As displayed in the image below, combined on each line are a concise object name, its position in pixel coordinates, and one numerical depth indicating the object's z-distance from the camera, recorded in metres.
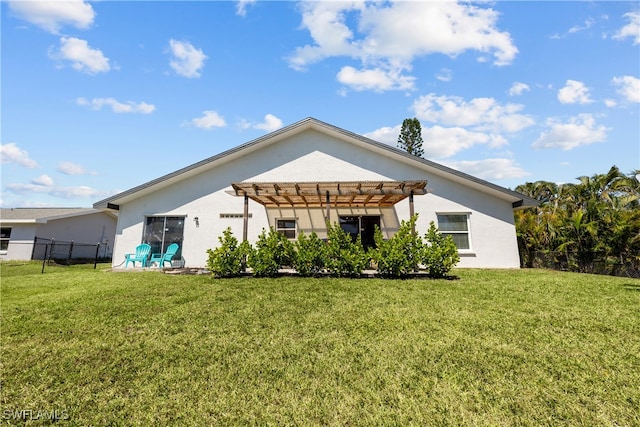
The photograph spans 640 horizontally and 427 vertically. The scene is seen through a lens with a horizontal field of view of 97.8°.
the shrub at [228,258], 9.06
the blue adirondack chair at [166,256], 12.17
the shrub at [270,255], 8.94
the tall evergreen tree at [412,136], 29.33
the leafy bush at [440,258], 8.76
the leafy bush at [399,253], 8.66
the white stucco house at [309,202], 11.96
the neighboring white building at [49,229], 19.08
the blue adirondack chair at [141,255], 12.18
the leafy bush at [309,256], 8.89
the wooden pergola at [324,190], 9.62
